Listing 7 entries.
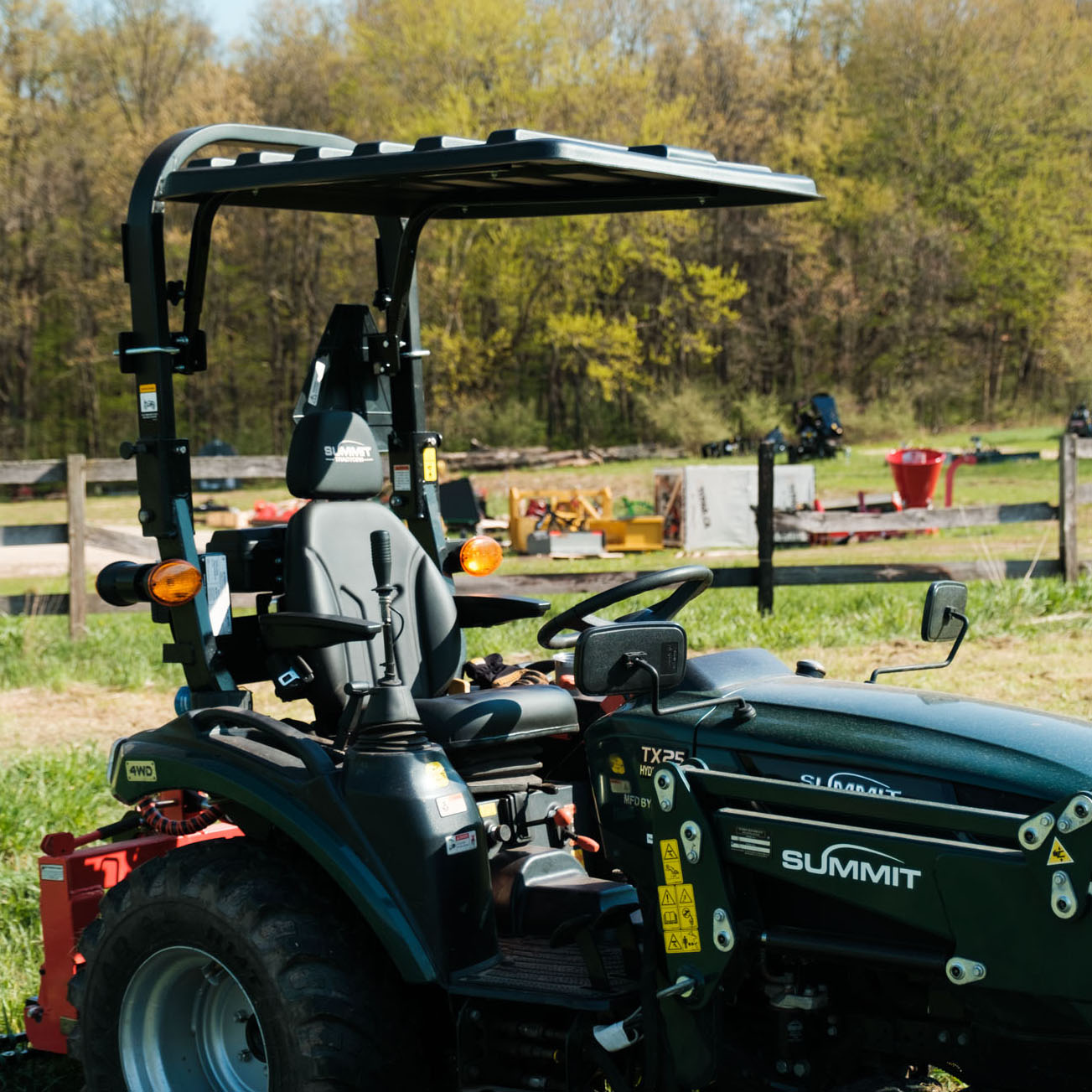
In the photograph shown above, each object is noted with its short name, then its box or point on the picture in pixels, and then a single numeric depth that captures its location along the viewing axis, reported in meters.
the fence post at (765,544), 10.42
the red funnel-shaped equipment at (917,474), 20.27
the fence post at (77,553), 9.73
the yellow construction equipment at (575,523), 19.56
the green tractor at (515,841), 2.43
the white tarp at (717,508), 20.23
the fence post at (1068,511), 10.79
